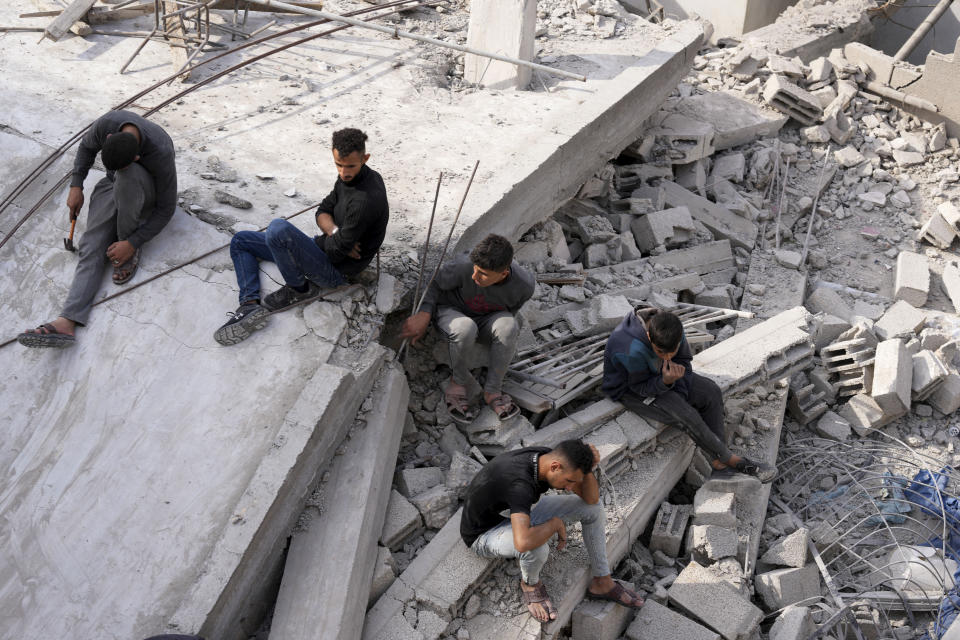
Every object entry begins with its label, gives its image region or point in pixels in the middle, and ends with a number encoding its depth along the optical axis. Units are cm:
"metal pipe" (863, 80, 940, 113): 1093
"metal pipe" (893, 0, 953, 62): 1209
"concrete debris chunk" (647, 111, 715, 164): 981
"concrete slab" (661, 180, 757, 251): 927
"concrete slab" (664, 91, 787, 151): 1046
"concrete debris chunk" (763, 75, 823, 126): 1080
